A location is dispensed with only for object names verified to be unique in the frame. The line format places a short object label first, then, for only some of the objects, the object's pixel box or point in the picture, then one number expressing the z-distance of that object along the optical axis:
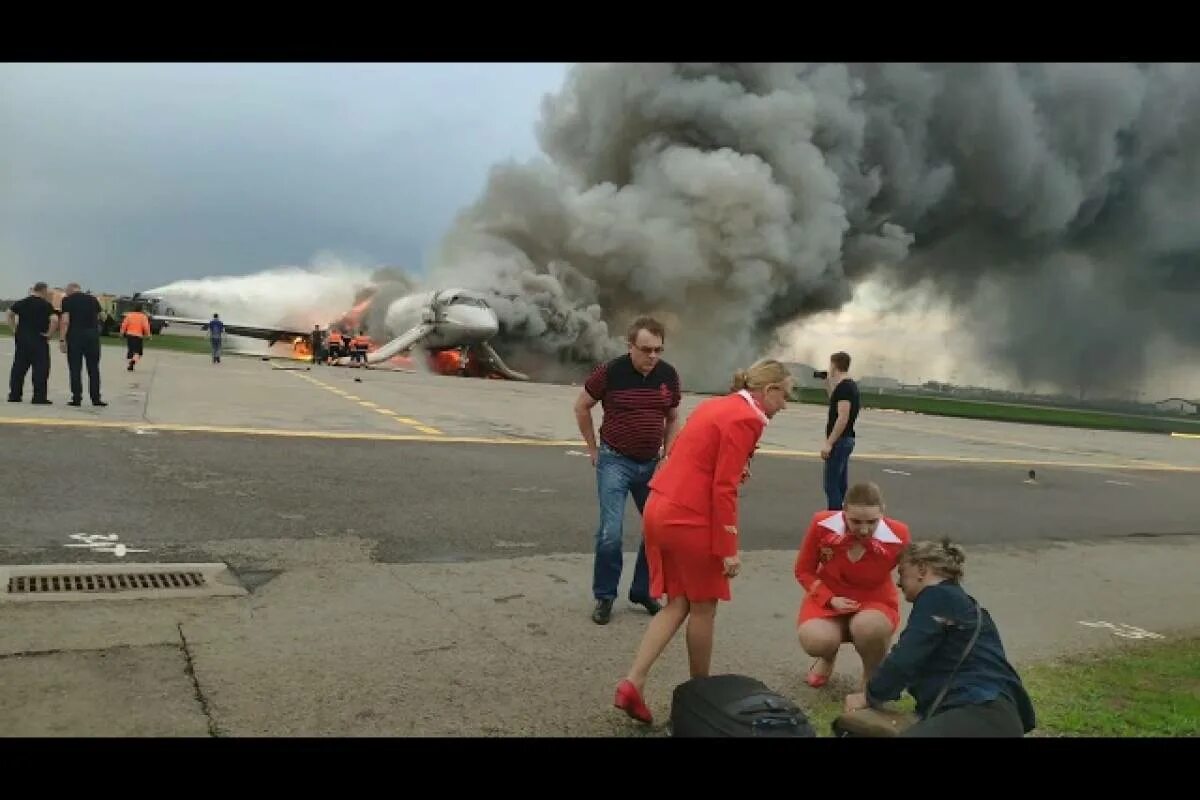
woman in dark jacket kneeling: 2.87
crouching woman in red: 3.69
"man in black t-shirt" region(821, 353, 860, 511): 7.70
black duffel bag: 2.77
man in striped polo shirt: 4.69
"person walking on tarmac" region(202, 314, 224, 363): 25.05
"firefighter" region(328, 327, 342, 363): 35.25
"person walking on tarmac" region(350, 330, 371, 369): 35.31
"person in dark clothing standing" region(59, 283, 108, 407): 11.05
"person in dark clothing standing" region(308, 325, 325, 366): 34.59
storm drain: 4.34
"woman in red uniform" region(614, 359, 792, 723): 3.31
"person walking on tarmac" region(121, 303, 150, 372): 18.66
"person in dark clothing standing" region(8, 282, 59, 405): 10.66
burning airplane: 36.06
